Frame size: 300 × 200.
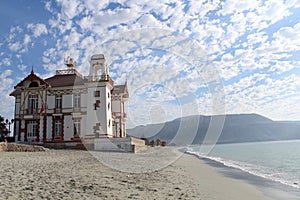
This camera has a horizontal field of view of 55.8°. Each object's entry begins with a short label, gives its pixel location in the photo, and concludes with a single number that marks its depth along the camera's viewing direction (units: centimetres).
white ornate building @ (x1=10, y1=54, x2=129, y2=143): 3009
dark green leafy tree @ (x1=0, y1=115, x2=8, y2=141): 4527
